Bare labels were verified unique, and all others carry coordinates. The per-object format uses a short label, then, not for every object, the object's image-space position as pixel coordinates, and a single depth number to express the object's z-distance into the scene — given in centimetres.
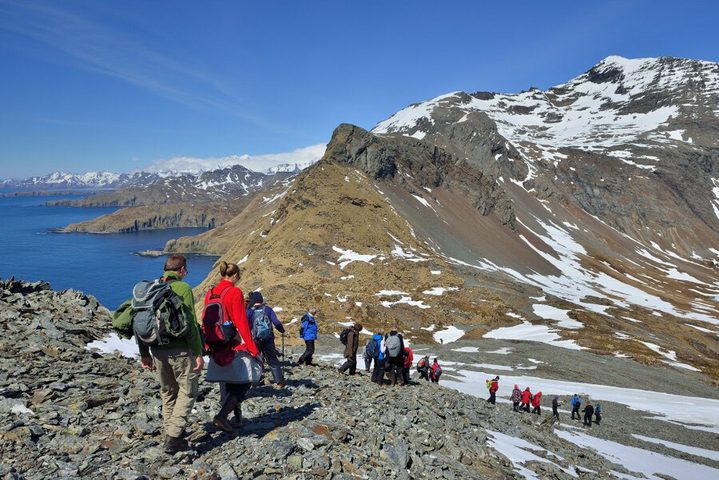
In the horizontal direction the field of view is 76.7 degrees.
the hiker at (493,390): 2722
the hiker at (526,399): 2853
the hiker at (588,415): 2845
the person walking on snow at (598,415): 2963
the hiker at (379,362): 1948
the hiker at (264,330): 1420
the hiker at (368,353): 2215
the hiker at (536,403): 2824
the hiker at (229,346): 887
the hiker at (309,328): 1914
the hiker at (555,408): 2800
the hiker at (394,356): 1916
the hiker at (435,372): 2912
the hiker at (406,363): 2042
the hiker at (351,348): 2020
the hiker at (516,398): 2841
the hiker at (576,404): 3026
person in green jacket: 802
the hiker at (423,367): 2897
